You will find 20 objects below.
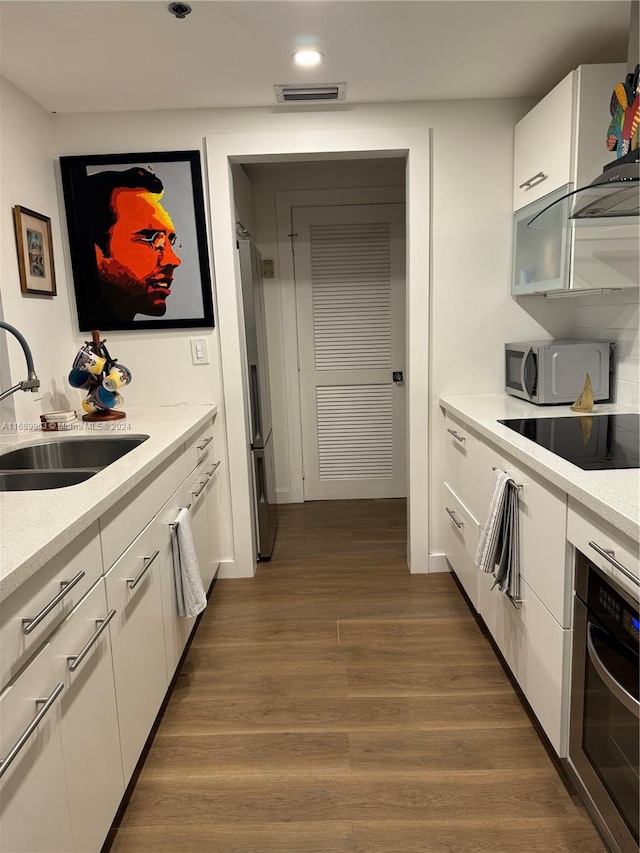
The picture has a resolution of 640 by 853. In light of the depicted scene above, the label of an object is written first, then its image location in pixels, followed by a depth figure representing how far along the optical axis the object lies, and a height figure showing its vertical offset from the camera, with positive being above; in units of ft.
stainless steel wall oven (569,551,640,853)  3.89 -2.86
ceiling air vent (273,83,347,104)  7.92 +3.39
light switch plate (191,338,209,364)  9.27 -0.24
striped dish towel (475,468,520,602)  5.92 -2.27
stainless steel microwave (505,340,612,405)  7.66 -0.62
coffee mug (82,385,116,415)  7.97 -0.87
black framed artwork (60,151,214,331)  8.71 +1.53
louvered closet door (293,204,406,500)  12.64 -0.38
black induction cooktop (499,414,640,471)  5.03 -1.21
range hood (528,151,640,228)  4.94 +1.16
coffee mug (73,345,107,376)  7.92 -0.31
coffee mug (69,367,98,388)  8.02 -0.55
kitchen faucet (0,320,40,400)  5.72 -0.35
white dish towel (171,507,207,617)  6.68 -2.77
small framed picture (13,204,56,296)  7.59 +1.26
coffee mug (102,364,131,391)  7.93 -0.56
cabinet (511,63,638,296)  6.57 +1.85
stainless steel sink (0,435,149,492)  6.77 -1.39
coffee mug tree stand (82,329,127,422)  8.13 -0.36
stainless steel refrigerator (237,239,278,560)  9.58 -1.17
